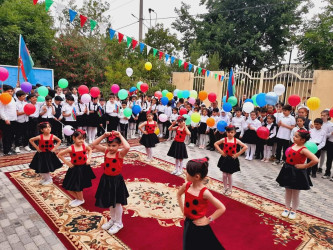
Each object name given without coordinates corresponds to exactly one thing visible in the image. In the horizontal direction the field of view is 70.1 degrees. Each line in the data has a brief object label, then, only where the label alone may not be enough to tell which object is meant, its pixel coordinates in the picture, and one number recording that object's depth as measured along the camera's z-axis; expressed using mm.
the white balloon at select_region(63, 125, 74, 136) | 5525
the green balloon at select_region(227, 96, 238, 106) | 8414
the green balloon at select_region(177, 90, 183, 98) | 10125
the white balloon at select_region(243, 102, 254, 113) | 7391
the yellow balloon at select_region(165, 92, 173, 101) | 9562
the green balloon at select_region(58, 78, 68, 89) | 8078
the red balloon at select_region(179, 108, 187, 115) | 8415
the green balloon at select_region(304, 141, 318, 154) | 4469
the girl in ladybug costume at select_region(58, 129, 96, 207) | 3994
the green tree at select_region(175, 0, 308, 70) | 20656
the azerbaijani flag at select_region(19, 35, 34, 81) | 7803
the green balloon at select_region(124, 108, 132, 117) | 8047
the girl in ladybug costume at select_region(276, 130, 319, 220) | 3811
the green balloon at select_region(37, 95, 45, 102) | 7363
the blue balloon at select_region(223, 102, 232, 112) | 7871
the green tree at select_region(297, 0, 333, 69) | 14141
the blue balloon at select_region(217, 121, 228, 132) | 7147
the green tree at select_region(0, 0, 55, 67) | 12562
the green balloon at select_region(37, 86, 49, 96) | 7266
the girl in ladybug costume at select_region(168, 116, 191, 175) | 5719
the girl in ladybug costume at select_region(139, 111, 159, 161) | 6613
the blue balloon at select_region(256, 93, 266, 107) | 7359
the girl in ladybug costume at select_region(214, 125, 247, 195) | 4656
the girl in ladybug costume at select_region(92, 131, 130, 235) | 3305
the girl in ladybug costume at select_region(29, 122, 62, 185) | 4668
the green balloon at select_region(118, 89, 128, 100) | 8394
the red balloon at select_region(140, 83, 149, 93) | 9438
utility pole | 16105
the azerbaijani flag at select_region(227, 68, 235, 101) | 10383
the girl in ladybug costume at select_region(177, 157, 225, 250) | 2363
